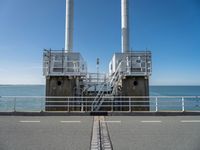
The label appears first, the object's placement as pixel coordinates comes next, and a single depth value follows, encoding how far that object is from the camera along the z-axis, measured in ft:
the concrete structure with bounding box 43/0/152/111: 41.60
